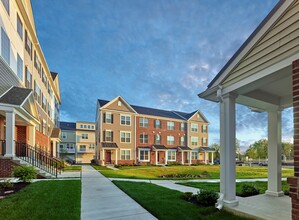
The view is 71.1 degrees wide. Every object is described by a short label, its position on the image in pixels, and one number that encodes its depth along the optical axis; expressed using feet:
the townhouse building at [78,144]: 154.71
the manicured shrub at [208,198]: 19.02
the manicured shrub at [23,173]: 29.43
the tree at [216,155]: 175.73
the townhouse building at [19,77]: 33.50
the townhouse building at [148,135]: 101.40
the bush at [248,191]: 23.36
